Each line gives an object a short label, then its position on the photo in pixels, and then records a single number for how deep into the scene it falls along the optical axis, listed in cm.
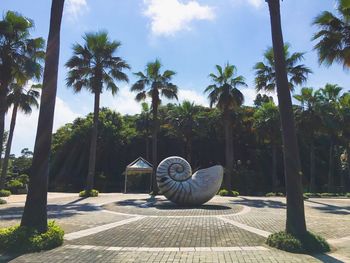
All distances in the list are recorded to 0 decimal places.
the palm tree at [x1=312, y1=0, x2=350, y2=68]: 1605
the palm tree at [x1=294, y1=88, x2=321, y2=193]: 3369
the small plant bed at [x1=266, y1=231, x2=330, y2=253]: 880
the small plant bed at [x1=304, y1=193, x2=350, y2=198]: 3089
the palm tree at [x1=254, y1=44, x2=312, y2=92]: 2886
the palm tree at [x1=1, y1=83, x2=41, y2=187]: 3012
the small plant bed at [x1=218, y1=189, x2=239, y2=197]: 3009
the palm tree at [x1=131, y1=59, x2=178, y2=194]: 3173
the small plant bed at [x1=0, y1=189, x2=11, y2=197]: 2739
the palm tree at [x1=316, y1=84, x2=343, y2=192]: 3353
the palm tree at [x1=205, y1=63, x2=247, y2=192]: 3177
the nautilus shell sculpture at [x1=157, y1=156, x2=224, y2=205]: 1939
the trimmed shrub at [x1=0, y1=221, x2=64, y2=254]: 872
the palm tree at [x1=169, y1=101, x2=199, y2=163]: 3859
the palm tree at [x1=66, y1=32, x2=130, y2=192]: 2862
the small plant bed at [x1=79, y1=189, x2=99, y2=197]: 2705
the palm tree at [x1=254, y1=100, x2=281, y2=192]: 3547
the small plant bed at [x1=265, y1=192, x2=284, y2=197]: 3190
